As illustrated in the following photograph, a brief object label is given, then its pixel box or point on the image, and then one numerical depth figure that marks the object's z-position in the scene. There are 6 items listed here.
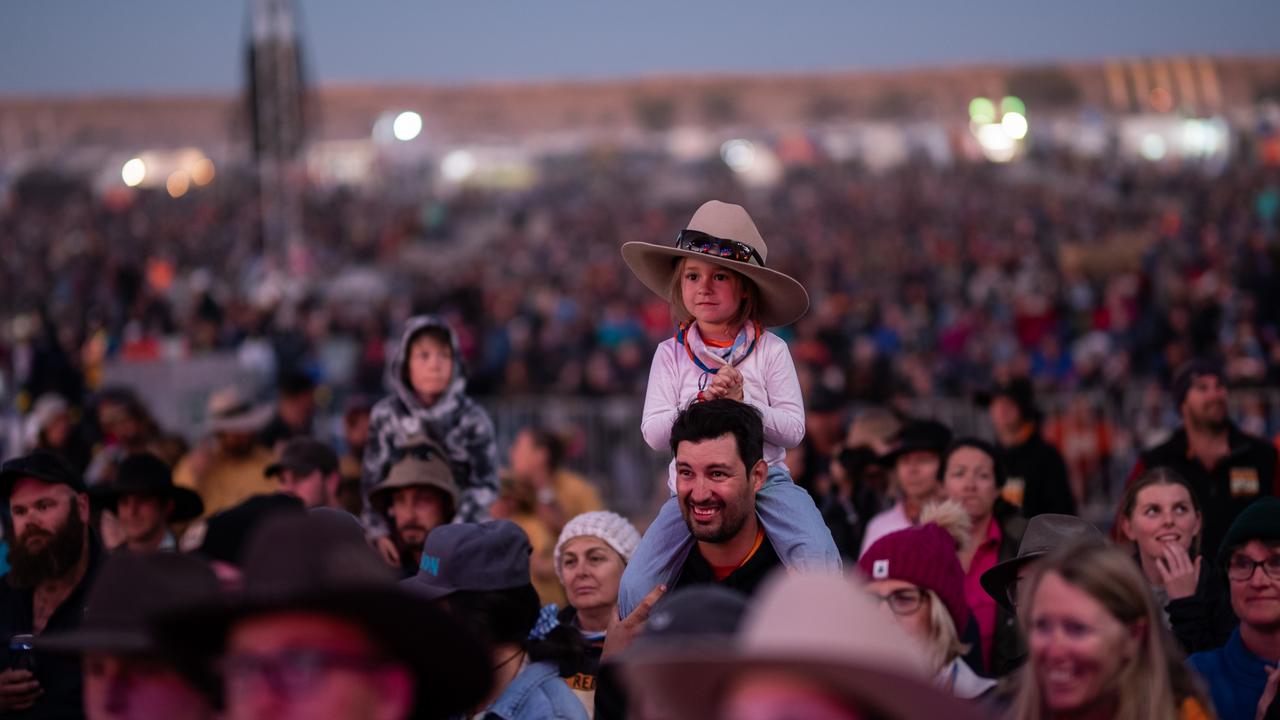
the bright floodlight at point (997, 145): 53.66
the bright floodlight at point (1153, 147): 61.81
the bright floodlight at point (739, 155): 65.25
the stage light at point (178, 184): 60.26
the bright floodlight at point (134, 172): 67.00
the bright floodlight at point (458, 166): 68.31
